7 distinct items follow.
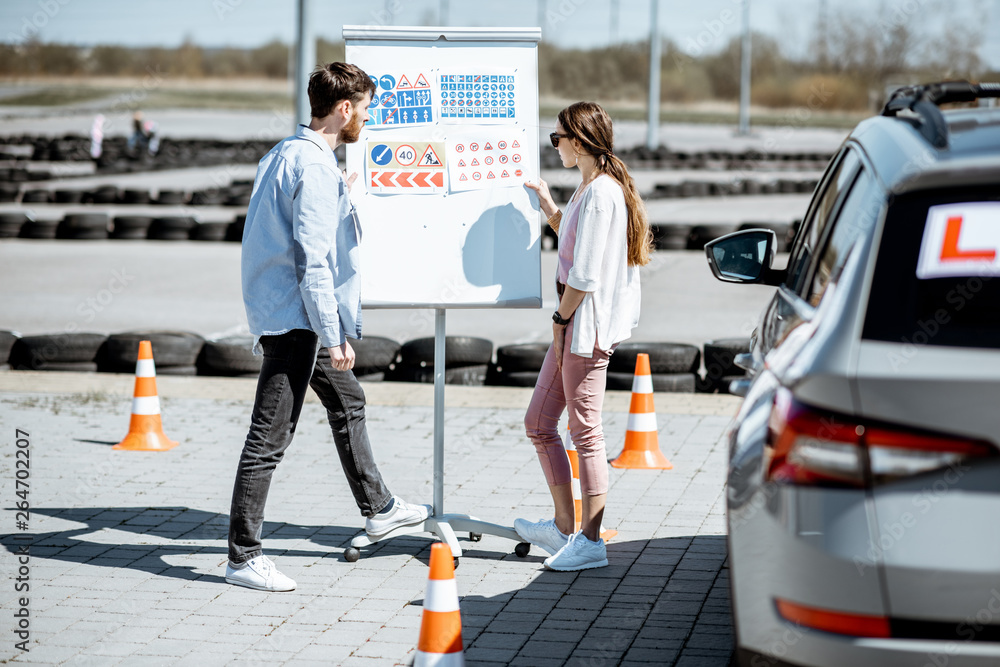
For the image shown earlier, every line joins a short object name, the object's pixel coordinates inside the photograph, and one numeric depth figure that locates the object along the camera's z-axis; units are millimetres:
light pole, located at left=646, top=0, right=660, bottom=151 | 37094
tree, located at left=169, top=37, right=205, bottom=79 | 99625
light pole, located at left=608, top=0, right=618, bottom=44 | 82200
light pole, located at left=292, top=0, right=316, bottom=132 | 16844
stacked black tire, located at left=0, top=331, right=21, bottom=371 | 9547
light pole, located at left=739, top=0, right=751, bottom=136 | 54225
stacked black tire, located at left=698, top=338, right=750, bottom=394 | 8812
